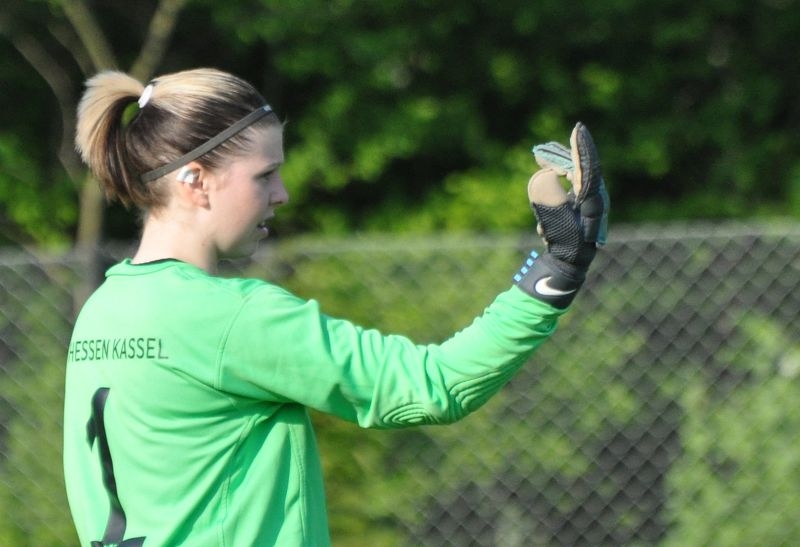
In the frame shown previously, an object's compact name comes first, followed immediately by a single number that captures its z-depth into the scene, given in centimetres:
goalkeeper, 1259
